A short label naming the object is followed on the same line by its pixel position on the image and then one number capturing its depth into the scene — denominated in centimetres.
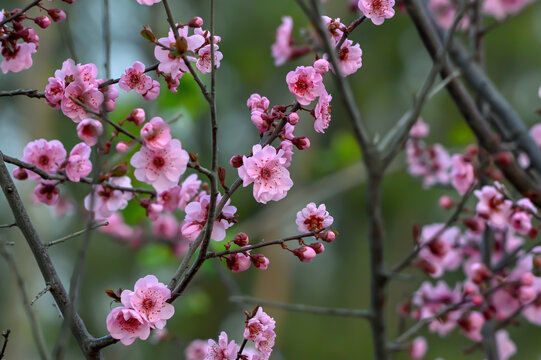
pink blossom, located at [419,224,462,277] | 177
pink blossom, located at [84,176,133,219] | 155
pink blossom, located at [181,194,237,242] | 151
